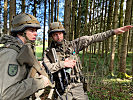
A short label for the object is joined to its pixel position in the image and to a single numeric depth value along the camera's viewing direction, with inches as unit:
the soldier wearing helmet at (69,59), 97.8
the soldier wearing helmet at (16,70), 48.8
